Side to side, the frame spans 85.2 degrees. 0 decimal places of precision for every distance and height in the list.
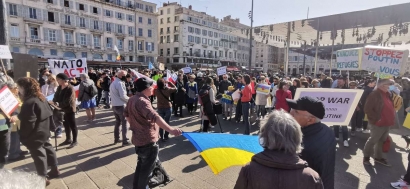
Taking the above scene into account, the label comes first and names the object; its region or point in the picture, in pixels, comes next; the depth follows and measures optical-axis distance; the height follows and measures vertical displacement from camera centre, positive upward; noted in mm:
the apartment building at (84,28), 33344 +7330
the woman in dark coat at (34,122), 3238 -769
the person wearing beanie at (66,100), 5000 -670
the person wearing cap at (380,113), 4234 -739
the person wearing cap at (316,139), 1927 -583
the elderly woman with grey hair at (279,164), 1399 -576
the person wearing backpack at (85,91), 6946 -642
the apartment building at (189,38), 55500 +9083
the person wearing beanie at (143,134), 2994 -854
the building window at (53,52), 36000 +2899
